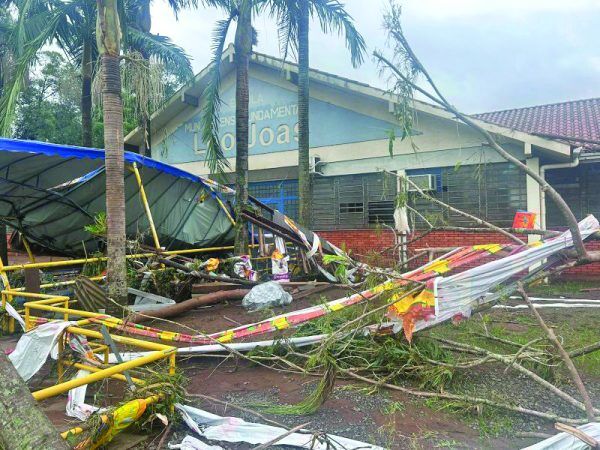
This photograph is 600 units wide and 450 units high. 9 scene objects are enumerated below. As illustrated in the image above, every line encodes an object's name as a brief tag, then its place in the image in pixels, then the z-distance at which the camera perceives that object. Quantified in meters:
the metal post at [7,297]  6.77
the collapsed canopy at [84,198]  7.90
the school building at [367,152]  11.03
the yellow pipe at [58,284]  7.05
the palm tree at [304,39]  11.36
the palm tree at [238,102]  10.05
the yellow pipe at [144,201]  8.27
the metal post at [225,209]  11.31
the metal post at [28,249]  9.04
